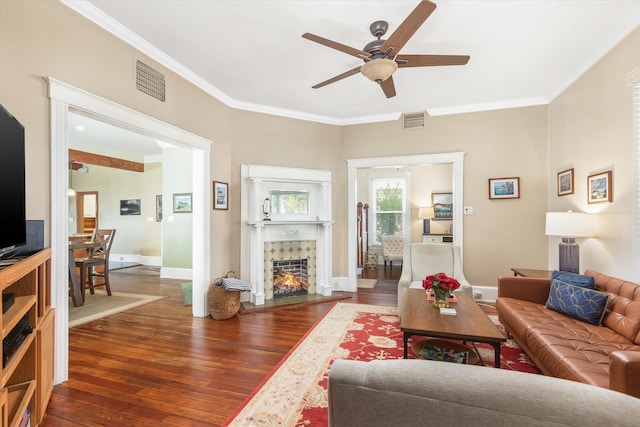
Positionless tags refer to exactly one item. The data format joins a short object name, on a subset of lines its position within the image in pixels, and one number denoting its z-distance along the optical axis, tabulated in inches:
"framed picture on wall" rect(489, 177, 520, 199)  165.0
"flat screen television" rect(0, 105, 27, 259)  57.7
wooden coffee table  76.1
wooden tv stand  52.2
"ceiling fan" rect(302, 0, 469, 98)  76.2
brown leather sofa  53.6
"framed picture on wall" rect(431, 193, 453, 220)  276.1
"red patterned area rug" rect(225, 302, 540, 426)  71.9
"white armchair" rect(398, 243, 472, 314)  146.9
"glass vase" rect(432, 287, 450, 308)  96.8
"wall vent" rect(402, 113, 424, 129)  181.6
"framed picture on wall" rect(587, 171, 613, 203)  108.5
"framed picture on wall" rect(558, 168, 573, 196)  135.2
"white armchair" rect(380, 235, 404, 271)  267.6
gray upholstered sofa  24.6
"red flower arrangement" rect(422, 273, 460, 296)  95.7
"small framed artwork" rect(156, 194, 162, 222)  293.7
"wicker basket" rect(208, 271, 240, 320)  139.6
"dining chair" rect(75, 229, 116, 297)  169.3
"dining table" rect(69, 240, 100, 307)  154.1
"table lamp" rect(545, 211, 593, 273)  113.2
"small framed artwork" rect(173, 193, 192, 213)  233.0
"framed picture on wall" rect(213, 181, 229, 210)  152.7
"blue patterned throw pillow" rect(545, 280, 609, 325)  87.3
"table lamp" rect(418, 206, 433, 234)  284.0
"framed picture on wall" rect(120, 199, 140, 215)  304.5
